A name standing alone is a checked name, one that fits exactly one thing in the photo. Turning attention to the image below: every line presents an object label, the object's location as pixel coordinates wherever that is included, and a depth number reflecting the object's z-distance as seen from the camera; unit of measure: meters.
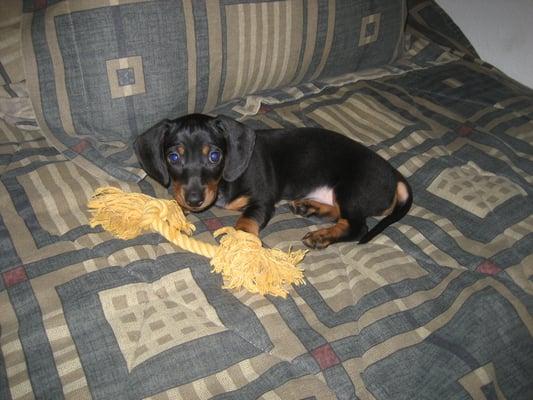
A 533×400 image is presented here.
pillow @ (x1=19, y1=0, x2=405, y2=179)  0.51
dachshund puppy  0.53
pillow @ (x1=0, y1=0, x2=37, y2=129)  0.53
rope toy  0.45
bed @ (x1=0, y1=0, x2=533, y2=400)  0.39
